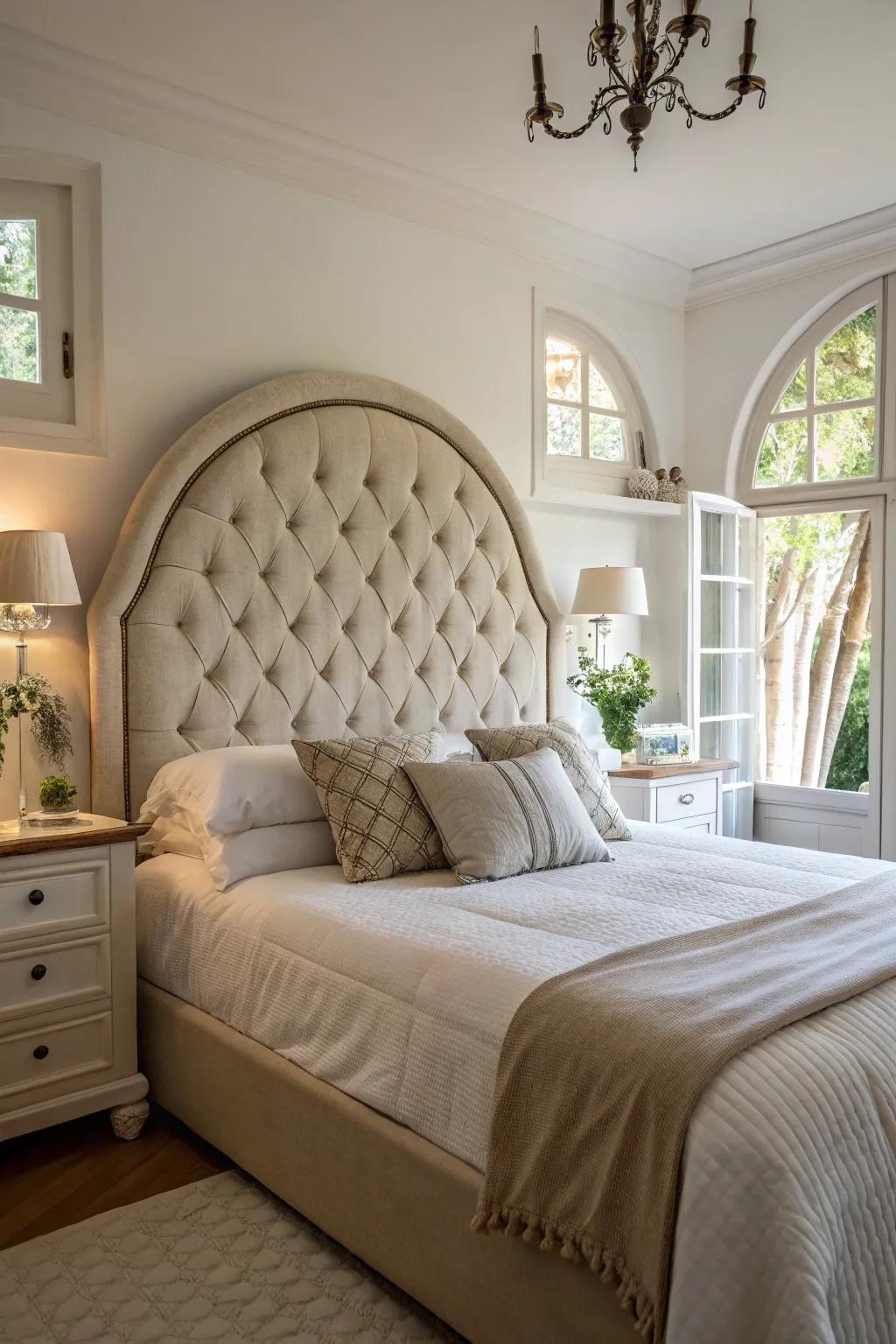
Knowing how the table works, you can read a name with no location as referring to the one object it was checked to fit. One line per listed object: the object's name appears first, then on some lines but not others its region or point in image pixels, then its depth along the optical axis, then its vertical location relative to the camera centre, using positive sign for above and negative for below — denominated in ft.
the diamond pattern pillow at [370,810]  8.66 -1.45
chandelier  6.46 +3.87
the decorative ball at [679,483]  15.20 +2.35
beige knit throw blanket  4.74 -2.18
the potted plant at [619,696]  13.70 -0.72
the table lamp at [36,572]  8.45 +0.59
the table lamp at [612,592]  13.55 +0.65
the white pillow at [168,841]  9.17 -1.80
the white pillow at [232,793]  8.78 -1.32
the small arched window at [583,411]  14.37 +3.34
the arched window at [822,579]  14.15 +0.92
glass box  13.98 -1.40
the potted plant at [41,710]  8.68 -0.58
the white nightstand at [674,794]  13.15 -1.98
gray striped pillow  8.57 -1.51
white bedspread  4.43 -2.22
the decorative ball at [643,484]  15.08 +2.31
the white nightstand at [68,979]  7.84 -2.65
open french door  15.14 -0.06
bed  4.61 -1.97
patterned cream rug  6.16 -4.09
